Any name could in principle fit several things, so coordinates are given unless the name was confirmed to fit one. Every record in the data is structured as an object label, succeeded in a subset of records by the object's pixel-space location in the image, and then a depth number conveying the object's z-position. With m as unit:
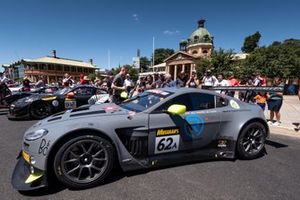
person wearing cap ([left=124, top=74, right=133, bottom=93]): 8.23
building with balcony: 54.44
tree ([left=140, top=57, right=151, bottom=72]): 104.90
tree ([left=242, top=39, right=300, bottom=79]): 32.41
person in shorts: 5.86
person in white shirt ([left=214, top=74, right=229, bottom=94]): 8.82
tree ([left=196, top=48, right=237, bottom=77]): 34.12
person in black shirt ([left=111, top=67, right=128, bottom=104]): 6.20
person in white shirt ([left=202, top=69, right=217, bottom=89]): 8.71
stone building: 57.94
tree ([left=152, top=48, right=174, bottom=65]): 101.91
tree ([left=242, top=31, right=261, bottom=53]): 81.31
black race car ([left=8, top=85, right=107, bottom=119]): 6.76
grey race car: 2.54
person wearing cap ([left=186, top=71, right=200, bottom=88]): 8.34
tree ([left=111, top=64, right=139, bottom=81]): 51.42
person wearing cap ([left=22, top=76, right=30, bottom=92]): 10.72
